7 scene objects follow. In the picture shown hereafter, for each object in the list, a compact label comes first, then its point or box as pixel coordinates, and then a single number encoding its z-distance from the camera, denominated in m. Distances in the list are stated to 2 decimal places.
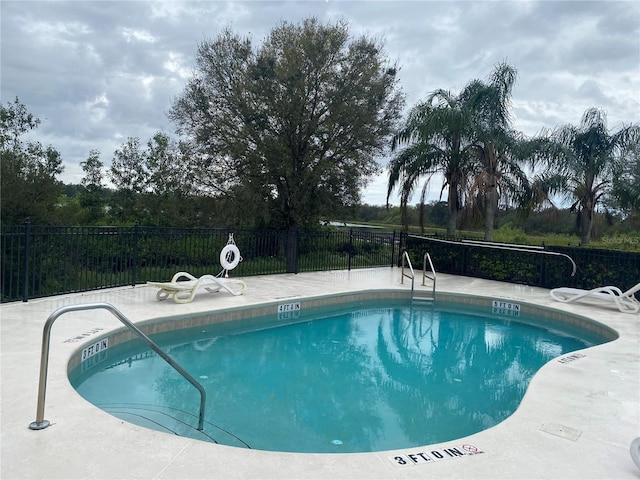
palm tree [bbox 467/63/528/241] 14.37
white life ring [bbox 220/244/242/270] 9.52
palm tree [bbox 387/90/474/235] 14.24
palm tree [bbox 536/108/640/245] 14.35
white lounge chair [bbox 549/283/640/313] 8.69
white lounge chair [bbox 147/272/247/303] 7.80
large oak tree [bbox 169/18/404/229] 15.33
